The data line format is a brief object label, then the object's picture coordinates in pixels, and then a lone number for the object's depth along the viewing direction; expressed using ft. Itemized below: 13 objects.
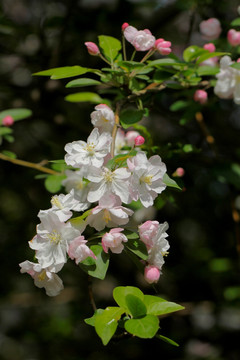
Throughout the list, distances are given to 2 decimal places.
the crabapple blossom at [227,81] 4.20
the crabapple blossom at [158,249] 3.69
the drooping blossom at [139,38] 3.98
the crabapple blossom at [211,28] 4.64
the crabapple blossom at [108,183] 3.62
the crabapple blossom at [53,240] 3.61
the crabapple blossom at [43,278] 3.64
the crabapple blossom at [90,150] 3.67
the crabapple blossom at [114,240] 3.59
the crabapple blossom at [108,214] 3.60
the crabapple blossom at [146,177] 3.63
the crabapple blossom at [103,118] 3.87
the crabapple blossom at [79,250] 3.57
